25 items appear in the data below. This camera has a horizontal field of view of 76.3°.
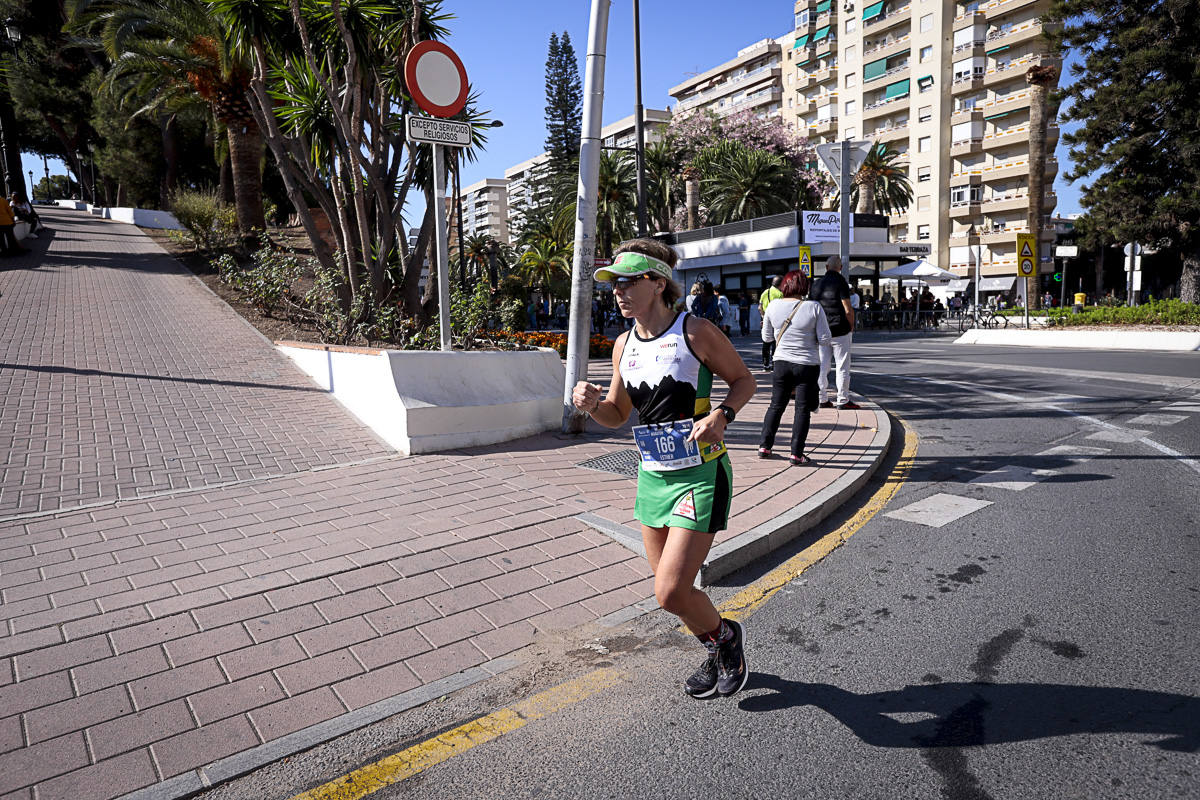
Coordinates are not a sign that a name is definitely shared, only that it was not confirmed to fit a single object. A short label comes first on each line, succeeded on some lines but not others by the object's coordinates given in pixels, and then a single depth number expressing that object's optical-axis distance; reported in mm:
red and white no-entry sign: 6559
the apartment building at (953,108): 53719
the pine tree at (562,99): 66750
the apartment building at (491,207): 147500
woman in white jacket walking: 6875
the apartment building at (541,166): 77750
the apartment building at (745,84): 77375
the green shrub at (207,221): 20969
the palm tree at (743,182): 41875
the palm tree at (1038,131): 31938
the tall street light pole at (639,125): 20797
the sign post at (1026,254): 22375
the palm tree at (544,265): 31334
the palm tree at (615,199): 39281
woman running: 2922
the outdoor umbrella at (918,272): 31641
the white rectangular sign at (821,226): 22016
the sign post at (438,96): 6562
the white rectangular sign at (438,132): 6555
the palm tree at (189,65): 19031
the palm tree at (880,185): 38469
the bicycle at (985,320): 30000
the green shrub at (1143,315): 21484
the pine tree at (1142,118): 24844
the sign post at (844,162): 12867
